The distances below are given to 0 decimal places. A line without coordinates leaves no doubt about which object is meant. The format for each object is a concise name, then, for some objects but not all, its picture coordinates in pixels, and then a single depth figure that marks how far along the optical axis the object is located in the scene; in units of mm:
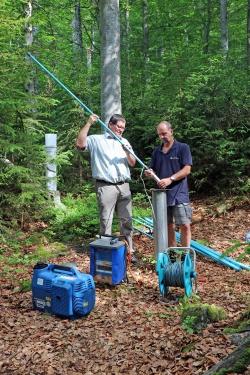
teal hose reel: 5250
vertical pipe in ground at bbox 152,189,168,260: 6063
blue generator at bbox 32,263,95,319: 4934
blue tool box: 5730
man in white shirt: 6398
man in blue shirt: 6227
